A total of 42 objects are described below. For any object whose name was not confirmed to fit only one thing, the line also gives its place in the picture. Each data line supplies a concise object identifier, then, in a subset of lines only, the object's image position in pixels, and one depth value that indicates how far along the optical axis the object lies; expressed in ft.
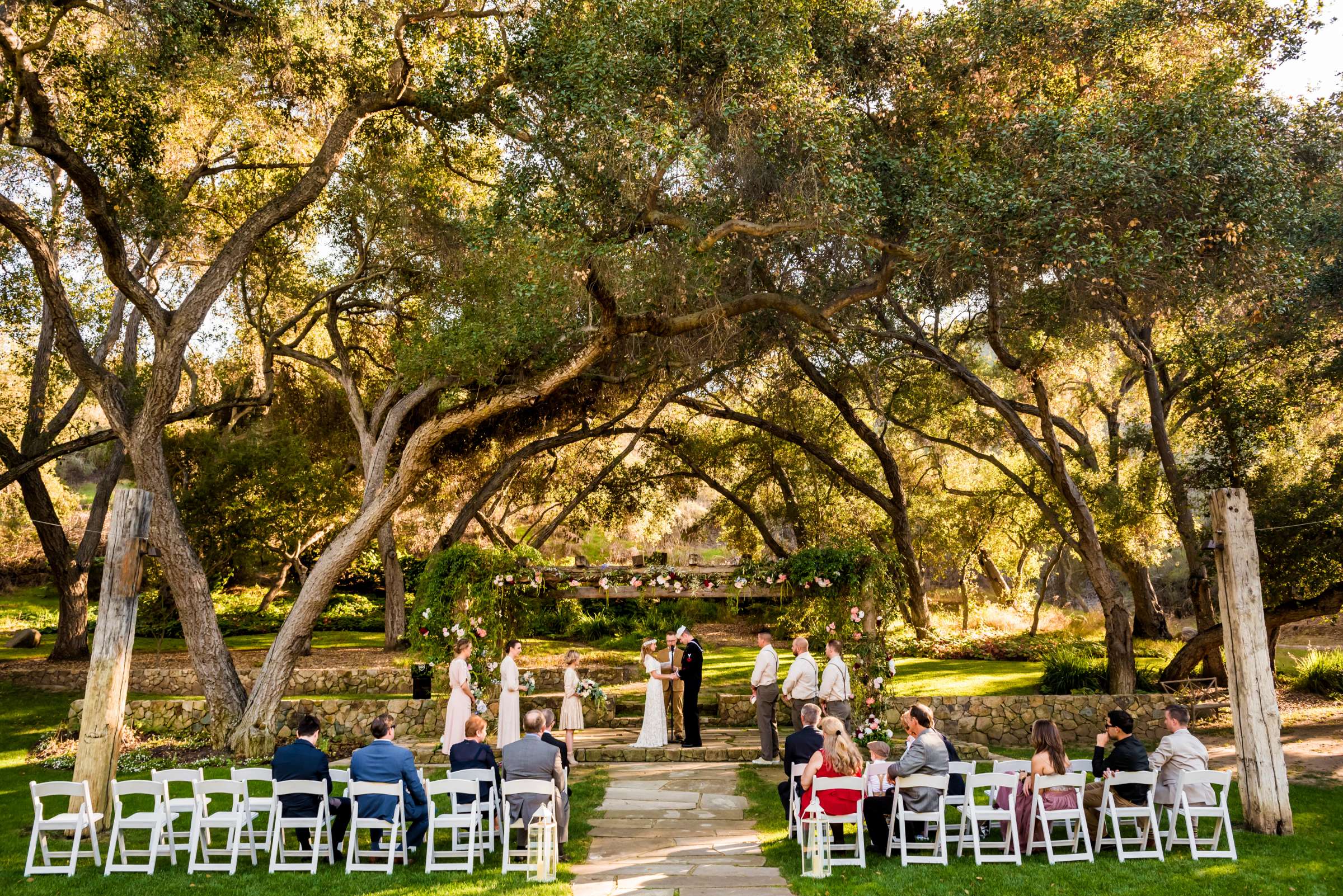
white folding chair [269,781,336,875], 22.36
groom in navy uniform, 37.78
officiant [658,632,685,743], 40.98
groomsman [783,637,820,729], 34.35
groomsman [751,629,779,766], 35.58
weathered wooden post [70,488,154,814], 25.45
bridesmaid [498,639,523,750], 34.91
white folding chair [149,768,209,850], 22.45
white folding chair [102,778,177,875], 22.04
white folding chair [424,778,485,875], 22.11
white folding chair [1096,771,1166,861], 22.93
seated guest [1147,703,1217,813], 24.41
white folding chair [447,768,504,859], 23.21
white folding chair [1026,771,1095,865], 22.82
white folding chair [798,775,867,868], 22.27
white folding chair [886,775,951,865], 22.44
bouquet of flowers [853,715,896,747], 37.70
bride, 38.34
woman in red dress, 22.77
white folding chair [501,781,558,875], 22.34
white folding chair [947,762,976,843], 23.50
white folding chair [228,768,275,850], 22.71
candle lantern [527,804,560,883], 21.22
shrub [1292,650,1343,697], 52.47
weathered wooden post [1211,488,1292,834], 26.17
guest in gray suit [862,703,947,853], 23.24
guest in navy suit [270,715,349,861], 23.07
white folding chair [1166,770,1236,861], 23.07
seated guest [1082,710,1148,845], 24.27
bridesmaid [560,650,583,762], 36.11
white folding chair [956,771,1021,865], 22.63
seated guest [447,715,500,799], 24.08
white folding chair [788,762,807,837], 23.99
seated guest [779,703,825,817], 25.66
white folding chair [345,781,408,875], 22.04
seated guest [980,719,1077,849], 23.22
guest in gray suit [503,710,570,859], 22.99
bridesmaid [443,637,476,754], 34.86
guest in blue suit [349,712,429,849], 22.88
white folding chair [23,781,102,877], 21.58
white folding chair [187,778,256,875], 22.13
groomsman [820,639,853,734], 34.73
